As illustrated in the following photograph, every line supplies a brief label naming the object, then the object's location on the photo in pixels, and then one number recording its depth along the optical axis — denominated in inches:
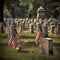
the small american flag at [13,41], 800.6
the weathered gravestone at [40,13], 1748.3
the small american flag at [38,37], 777.4
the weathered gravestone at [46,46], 674.2
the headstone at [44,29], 776.0
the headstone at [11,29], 884.6
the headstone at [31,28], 1308.9
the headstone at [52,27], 1235.5
